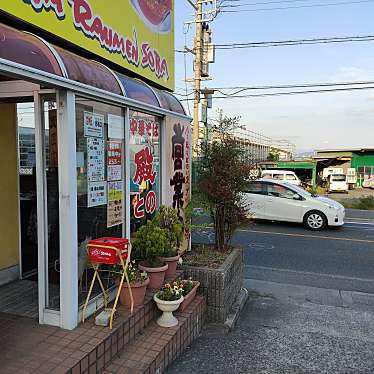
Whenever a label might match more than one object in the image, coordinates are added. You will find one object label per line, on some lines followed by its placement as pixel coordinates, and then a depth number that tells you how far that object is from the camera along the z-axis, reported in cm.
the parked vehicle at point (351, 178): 3746
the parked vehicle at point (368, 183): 3753
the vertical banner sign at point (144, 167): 453
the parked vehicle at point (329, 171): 3644
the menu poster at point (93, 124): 346
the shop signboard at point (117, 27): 318
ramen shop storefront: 308
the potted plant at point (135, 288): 354
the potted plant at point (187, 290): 404
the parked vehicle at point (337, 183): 3306
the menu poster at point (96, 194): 355
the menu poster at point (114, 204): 391
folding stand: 326
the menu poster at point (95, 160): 354
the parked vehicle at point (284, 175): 2479
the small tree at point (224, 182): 528
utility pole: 1811
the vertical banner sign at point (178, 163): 534
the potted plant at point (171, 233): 447
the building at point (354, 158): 3884
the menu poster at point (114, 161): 389
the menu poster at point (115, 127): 386
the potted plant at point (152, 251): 409
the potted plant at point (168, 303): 366
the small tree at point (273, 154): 4162
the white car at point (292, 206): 1137
